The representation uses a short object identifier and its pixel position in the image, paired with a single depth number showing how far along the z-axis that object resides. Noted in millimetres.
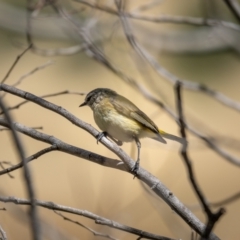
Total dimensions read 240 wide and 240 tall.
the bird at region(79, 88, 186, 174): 7844
